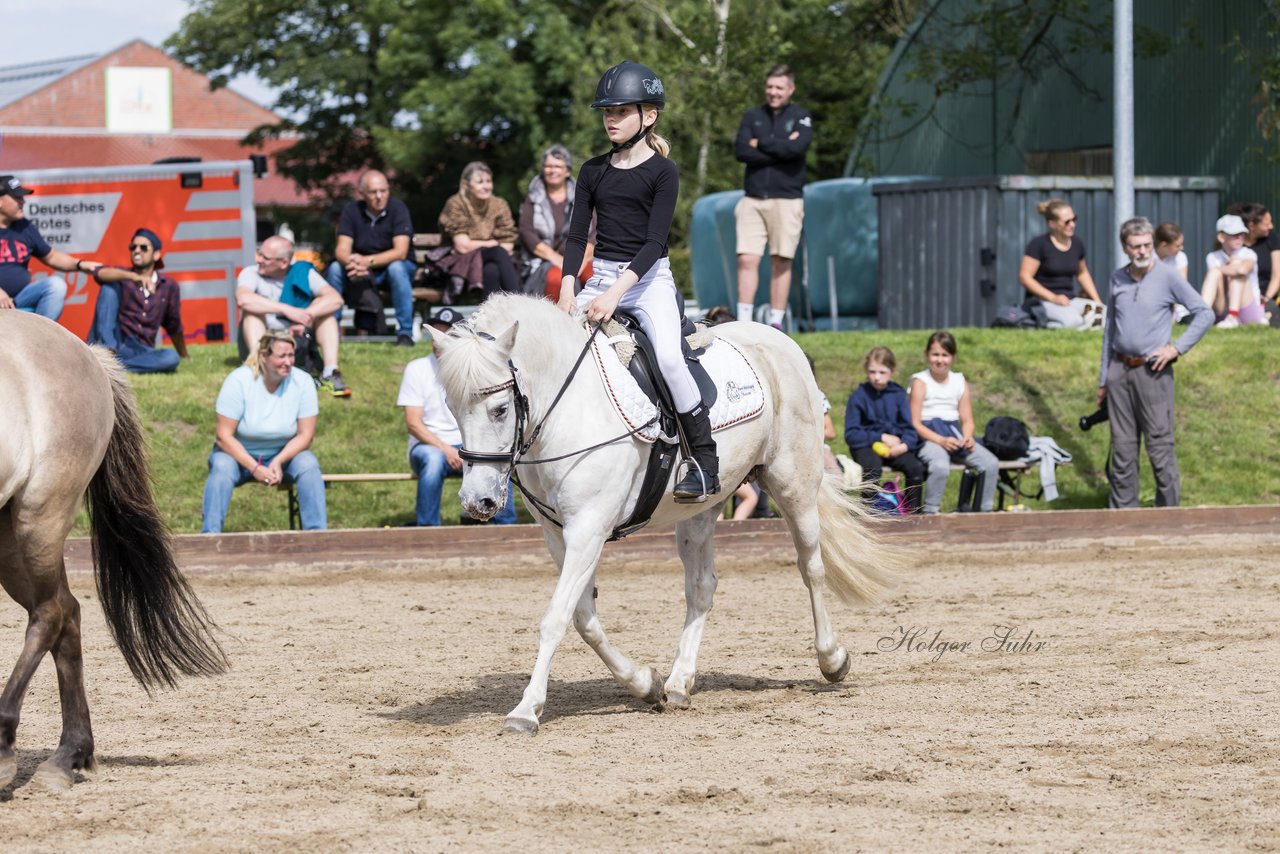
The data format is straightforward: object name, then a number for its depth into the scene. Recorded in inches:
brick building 2059.5
